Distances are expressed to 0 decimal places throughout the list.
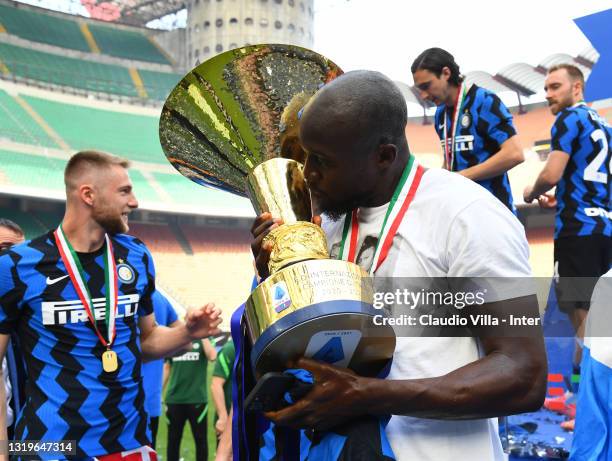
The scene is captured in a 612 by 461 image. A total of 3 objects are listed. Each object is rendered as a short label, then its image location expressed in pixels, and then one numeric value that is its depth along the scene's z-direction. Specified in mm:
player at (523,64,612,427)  4164
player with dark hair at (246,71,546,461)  1153
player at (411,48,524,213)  3717
